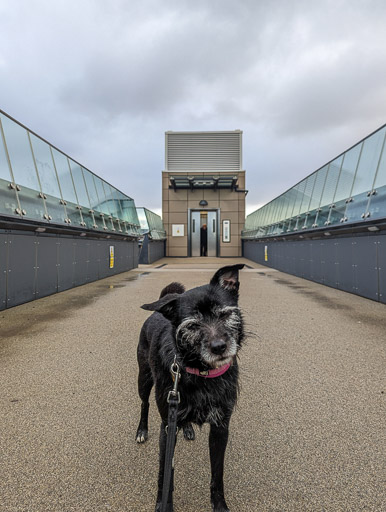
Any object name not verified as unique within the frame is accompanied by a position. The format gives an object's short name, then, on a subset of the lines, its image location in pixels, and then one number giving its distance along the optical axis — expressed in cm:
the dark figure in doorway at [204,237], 3048
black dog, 147
